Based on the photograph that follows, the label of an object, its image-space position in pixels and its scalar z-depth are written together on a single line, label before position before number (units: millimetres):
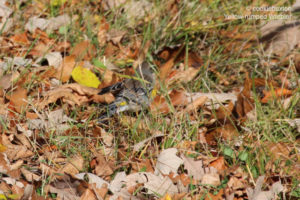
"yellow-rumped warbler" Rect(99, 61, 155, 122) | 8242
